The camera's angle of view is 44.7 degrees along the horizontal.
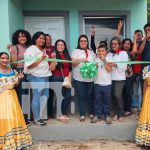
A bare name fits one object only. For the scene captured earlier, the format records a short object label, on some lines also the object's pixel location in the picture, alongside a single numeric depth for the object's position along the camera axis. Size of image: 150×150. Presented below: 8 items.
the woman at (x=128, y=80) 3.54
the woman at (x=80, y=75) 3.31
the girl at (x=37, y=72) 3.10
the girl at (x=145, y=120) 3.00
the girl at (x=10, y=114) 2.82
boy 3.26
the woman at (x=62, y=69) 3.29
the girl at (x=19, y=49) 3.15
